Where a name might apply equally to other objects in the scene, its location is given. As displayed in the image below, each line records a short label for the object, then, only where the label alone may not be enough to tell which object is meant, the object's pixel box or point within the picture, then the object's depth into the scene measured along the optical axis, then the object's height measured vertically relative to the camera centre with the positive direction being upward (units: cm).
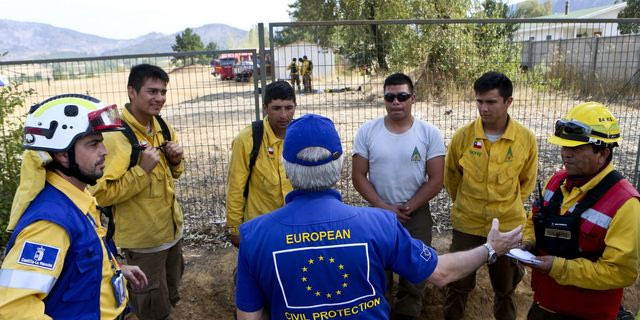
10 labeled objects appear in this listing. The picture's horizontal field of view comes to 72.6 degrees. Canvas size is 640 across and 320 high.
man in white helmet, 173 -65
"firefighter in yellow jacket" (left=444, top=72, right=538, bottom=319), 360 -90
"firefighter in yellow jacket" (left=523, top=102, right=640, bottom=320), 237 -91
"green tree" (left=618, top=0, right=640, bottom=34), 3486 +435
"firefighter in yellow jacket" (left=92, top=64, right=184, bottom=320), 307 -86
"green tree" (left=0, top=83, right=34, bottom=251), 491 -86
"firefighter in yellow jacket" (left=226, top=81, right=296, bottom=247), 346 -75
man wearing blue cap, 171 -71
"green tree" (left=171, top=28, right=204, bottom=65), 6406 +417
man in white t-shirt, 369 -76
